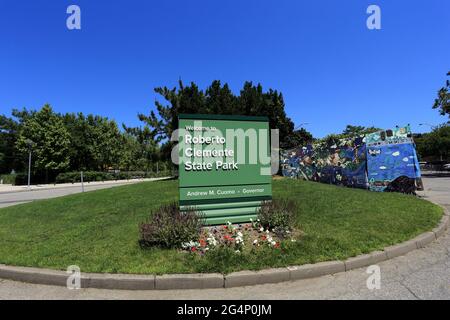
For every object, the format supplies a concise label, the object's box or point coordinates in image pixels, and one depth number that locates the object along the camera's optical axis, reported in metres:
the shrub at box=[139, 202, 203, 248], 5.51
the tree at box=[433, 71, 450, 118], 32.47
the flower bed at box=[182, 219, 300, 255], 5.38
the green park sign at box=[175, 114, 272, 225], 6.45
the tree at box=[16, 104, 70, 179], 44.81
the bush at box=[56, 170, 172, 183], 44.03
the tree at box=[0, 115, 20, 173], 61.97
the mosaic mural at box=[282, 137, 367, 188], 13.55
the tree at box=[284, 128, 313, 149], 32.66
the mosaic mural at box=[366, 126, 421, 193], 11.77
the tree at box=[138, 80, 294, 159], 16.81
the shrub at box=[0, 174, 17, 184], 46.78
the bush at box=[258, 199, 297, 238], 6.21
